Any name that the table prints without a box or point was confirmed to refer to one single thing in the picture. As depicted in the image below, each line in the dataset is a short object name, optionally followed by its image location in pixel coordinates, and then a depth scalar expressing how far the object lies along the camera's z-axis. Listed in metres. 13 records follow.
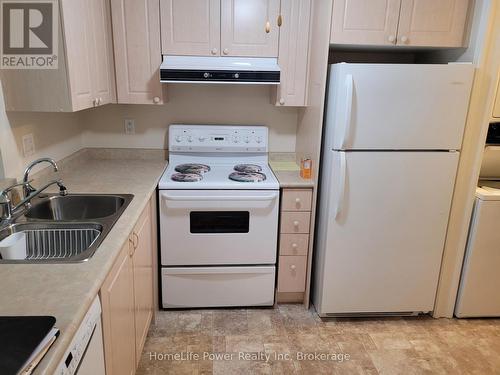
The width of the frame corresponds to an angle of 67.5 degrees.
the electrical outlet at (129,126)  2.78
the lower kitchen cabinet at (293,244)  2.39
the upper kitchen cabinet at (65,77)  1.66
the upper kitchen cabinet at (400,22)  2.11
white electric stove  2.31
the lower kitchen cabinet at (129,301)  1.37
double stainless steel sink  1.55
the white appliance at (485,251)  2.27
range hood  2.25
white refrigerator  2.07
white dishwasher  0.96
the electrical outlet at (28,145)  1.93
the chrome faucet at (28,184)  1.64
